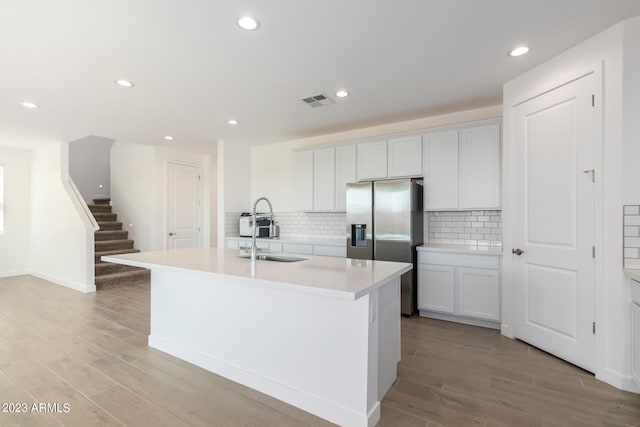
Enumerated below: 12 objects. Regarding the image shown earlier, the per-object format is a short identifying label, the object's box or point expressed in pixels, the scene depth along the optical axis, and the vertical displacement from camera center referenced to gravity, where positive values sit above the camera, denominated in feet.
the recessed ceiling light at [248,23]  6.86 +4.29
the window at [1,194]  19.48 +1.20
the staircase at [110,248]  18.02 -2.23
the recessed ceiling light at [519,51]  8.21 +4.38
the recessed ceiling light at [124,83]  9.89 +4.22
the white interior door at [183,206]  20.59 +0.56
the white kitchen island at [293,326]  5.95 -2.59
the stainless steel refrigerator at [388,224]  12.06 -0.39
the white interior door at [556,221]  8.01 -0.20
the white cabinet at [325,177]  14.90 +1.85
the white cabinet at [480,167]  11.64 +1.80
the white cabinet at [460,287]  11.01 -2.72
